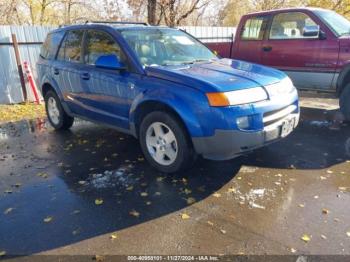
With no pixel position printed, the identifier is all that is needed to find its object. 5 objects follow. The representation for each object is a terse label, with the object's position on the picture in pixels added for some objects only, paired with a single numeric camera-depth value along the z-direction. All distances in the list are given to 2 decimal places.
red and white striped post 9.19
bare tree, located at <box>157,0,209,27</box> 13.44
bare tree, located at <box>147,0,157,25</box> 12.36
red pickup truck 6.17
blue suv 3.74
